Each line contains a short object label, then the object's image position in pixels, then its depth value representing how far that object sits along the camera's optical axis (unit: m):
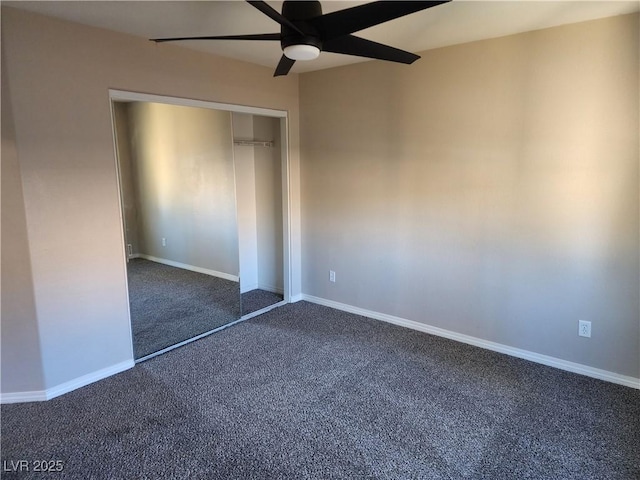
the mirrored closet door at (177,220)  3.19
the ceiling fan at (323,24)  1.52
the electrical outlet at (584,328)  2.82
